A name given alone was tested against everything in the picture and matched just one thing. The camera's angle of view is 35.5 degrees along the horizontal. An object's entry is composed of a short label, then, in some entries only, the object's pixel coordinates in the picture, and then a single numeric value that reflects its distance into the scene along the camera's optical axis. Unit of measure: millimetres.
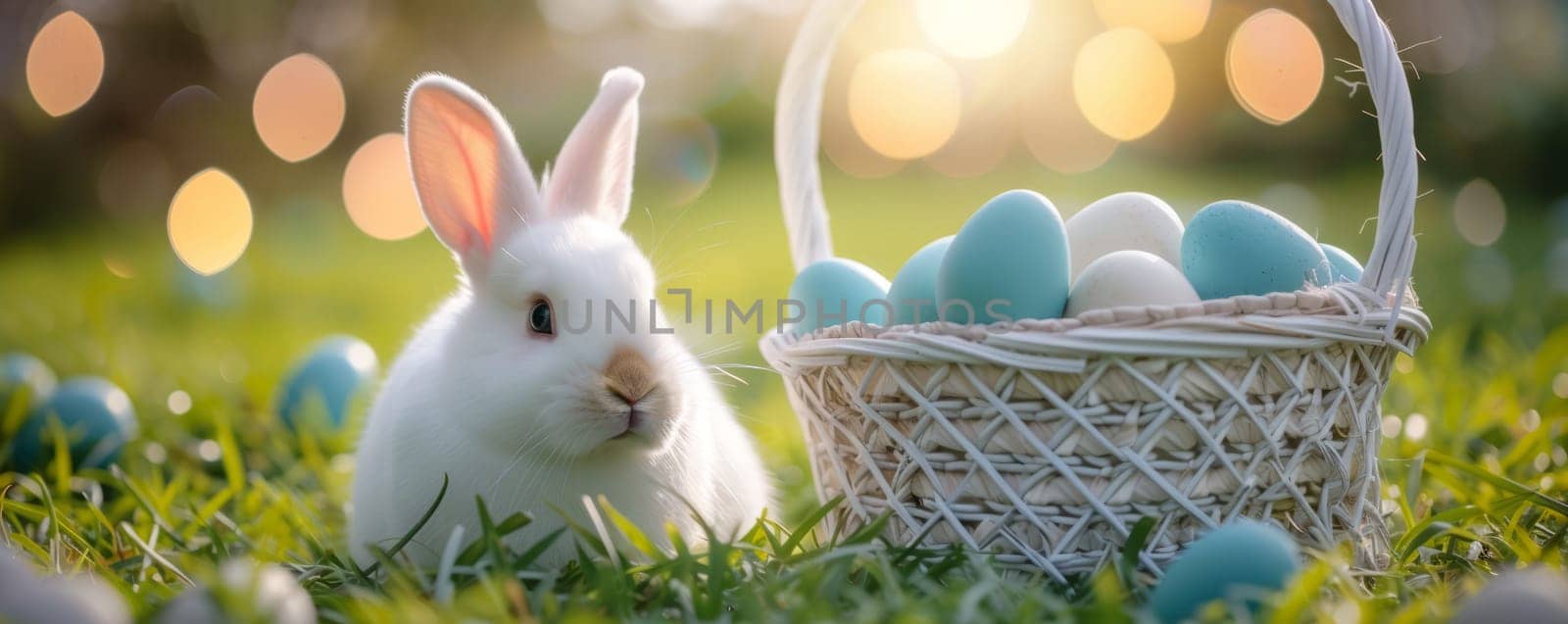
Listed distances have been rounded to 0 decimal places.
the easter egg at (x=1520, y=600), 780
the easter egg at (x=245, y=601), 778
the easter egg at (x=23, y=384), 1130
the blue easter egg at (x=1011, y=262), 913
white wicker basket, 876
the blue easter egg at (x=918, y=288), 960
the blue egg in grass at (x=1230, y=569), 836
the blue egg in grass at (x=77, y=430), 1117
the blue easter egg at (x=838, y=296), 991
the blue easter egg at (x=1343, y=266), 951
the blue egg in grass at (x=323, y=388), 1202
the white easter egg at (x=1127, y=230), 967
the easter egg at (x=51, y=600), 771
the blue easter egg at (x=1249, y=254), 925
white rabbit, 914
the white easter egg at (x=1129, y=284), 905
